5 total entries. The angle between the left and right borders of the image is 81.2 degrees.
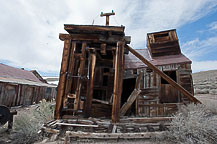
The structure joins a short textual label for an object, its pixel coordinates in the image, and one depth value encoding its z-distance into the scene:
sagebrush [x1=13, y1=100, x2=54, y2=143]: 4.56
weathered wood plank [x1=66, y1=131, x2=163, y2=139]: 3.90
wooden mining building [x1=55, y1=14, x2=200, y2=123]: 5.41
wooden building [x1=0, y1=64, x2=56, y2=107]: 12.65
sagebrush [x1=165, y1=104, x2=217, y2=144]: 3.59
